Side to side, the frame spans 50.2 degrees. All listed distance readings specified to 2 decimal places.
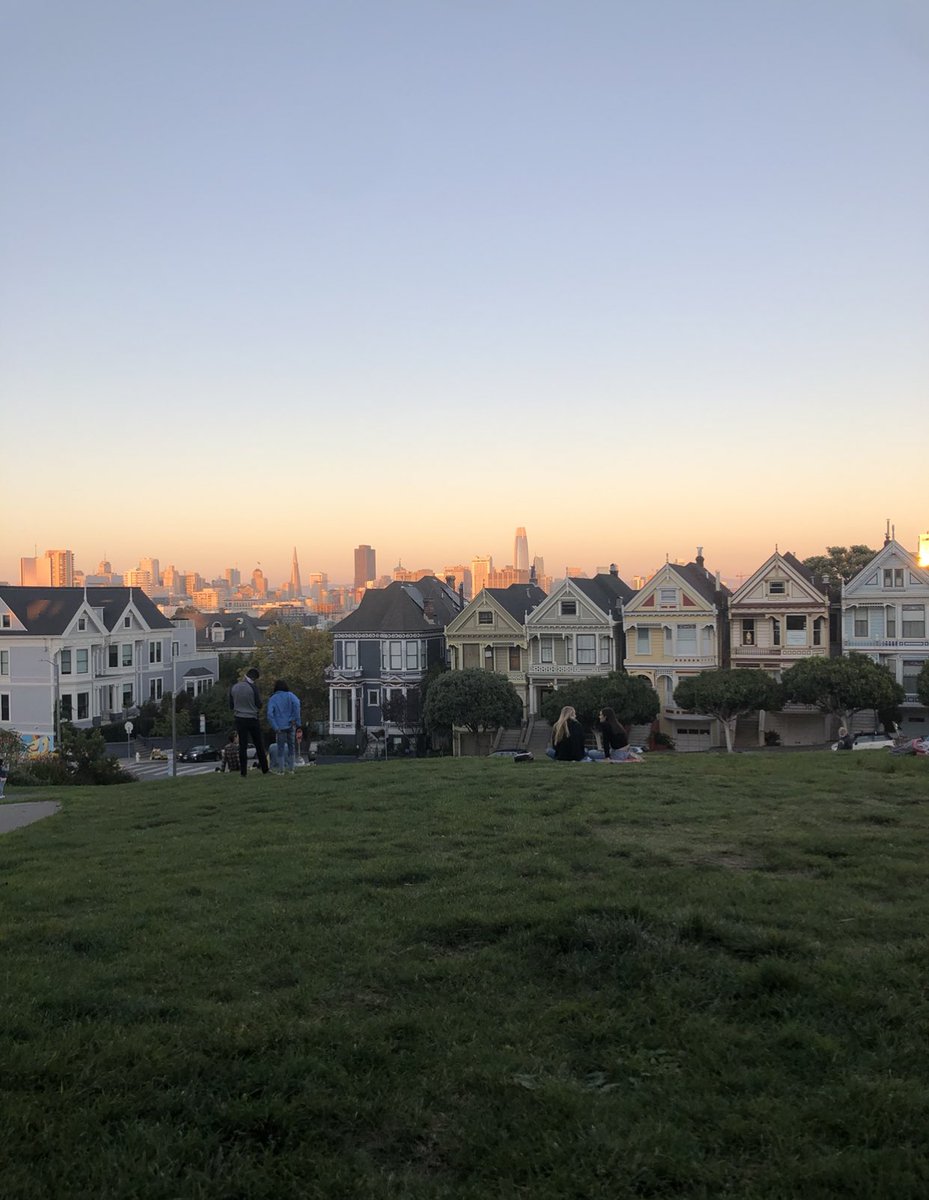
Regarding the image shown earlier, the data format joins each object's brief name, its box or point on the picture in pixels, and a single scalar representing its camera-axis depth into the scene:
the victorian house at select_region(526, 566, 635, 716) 60.09
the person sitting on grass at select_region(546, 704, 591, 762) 20.33
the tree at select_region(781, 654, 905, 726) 49.56
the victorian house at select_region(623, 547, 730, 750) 57.19
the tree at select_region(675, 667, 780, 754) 51.50
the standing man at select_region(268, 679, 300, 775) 19.56
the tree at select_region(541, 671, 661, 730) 53.41
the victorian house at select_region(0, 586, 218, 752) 61.81
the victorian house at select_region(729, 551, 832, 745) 55.03
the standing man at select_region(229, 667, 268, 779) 18.86
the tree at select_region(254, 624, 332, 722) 72.12
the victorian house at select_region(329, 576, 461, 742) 64.50
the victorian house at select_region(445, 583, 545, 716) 62.03
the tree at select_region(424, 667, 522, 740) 55.72
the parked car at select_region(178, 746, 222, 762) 62.09
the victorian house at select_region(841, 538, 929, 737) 53.78
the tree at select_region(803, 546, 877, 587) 79.75
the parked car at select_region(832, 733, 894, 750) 39.42
